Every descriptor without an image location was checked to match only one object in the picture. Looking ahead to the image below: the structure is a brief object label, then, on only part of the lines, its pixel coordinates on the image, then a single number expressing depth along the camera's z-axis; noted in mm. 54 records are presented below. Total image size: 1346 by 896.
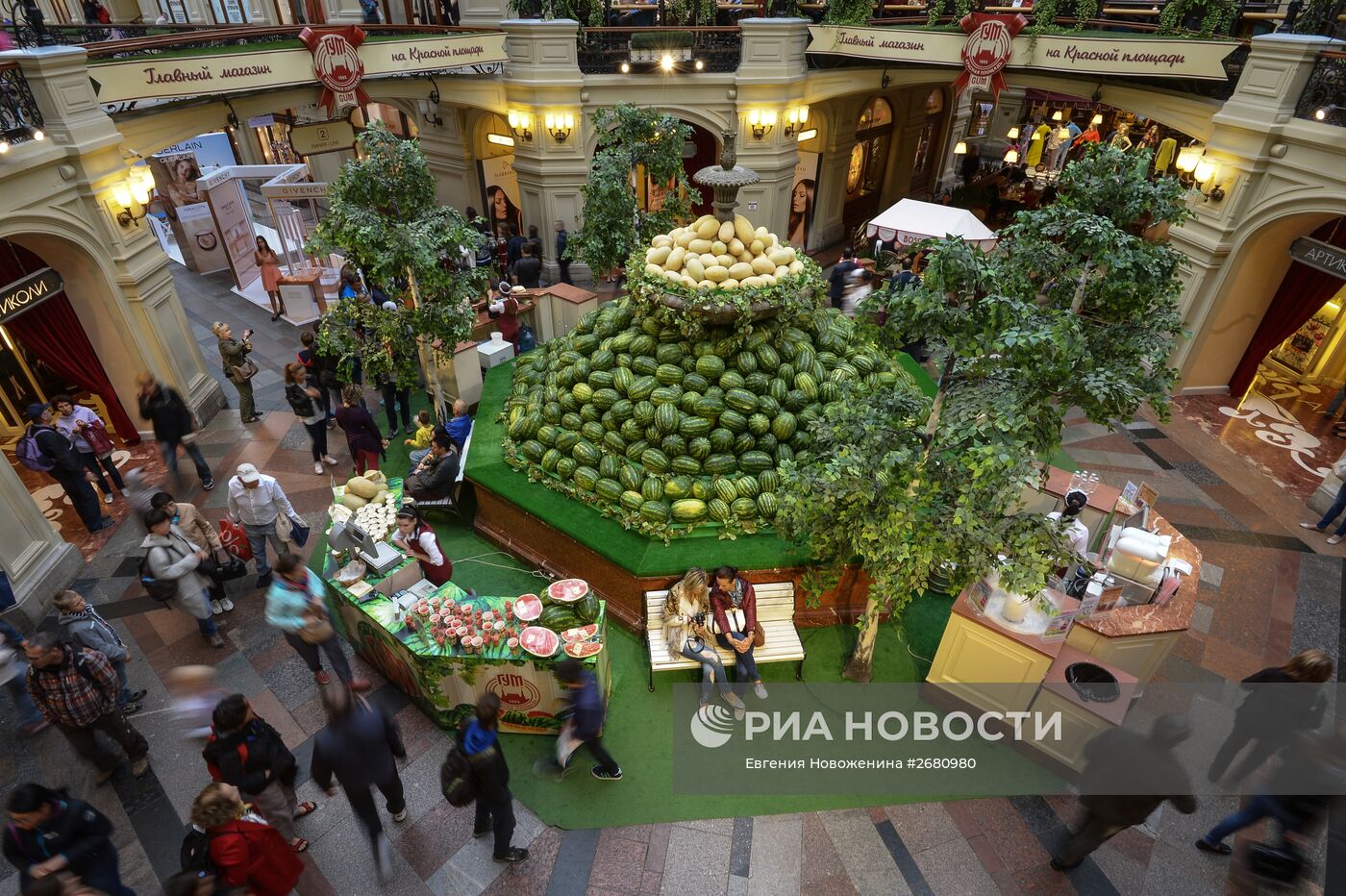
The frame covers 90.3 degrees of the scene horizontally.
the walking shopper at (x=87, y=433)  8609
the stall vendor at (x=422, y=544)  6555
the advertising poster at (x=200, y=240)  16453
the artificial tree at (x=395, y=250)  8320
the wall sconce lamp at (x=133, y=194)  9211
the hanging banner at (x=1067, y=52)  10617
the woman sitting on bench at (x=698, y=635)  6480
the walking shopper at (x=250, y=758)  4633
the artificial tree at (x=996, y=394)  4859
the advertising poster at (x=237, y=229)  14789
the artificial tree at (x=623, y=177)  11547
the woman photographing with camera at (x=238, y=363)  10086
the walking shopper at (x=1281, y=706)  5023
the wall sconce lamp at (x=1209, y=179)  10383
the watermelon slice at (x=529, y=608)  6050
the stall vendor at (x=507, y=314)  11805
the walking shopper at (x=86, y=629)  5500
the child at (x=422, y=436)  9023
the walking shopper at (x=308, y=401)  9016
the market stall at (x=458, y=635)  5793
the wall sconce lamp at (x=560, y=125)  14328
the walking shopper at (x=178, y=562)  6320
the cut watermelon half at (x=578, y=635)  5938
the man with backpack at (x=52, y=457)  7949
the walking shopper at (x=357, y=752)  4605
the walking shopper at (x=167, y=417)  8539
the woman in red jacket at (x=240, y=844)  3967
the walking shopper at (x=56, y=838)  3955
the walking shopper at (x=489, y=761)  4473
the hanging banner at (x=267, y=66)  9422
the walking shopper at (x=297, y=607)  5750
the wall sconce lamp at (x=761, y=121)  14891
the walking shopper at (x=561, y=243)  15164
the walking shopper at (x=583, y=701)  5016
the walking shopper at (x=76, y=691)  5066
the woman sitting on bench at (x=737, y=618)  6395
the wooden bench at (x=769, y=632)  6602
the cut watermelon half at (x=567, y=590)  6291
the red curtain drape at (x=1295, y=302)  10305
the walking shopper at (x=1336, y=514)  8648
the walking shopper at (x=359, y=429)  8656
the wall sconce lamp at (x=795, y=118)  15252
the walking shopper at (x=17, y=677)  5594
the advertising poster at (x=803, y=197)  17875
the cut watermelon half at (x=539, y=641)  5752
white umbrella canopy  11945
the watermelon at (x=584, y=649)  5805
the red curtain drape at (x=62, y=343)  9047
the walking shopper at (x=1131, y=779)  4594
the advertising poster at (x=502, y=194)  17766
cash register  6516
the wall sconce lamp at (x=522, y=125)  14441
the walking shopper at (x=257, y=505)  7172
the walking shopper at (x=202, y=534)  6785
